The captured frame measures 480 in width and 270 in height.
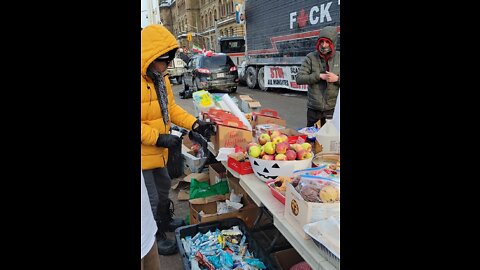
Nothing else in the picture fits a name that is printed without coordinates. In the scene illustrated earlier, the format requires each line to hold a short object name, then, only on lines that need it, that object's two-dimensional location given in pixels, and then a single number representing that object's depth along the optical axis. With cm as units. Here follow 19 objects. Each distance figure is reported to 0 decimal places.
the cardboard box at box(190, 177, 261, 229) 282
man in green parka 365
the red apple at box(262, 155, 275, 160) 229
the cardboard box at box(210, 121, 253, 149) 297
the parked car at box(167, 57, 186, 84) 2069
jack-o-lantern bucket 223
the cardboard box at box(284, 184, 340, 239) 164
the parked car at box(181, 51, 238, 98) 1333
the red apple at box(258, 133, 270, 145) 258
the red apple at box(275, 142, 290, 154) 233
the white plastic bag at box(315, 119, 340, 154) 262
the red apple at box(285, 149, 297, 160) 229
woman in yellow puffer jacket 237
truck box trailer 1088
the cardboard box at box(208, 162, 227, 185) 372
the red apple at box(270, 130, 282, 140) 261
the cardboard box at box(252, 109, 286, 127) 355
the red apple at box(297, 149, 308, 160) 232
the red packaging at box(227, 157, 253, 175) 254
